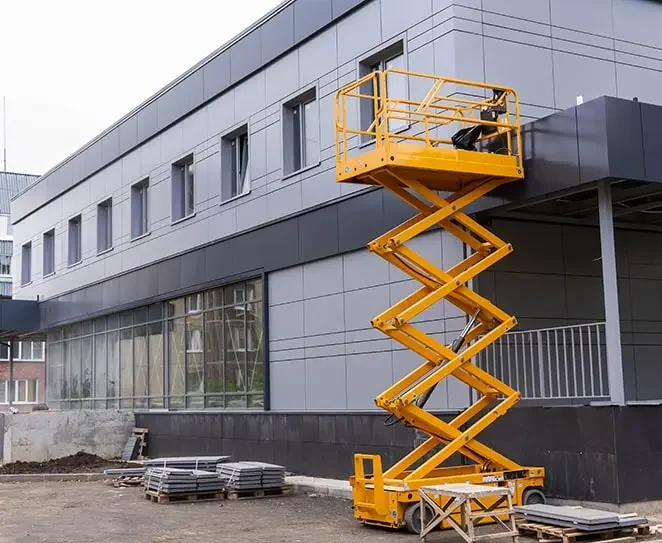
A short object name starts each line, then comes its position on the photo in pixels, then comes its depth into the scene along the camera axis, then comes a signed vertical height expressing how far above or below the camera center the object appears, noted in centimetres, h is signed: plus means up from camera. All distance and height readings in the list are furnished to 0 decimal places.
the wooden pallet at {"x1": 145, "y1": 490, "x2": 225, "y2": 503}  1664 -176
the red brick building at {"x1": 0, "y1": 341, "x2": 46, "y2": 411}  6356 +190
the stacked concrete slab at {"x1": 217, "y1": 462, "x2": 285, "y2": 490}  1684 -146
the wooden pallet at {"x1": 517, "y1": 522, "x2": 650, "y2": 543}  1077 -171
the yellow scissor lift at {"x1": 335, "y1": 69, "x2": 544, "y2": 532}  1258 +133
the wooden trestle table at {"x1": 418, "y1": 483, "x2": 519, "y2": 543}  1093 -142
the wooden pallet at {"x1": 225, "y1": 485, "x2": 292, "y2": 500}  1683 -175
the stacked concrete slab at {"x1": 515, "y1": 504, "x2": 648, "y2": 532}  1075 -152
